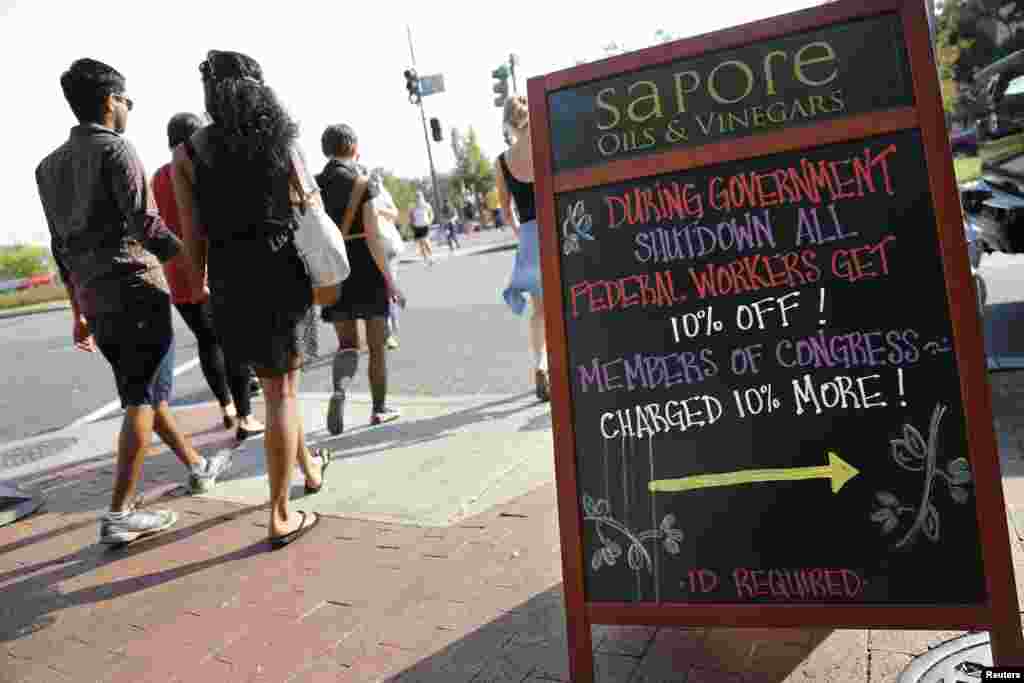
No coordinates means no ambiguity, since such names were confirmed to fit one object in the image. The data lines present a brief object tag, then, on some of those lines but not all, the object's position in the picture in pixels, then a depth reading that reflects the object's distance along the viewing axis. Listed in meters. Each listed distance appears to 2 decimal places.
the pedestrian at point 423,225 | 13.57
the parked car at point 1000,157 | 5.07
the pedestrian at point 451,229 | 23.20
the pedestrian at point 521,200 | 4.56
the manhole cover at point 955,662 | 1.90
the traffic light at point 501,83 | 19.83
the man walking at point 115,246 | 3.32
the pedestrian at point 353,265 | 4.50
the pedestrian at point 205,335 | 4.81
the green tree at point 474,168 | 61.69
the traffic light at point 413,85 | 27.44
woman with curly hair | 3.06
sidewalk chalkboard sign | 1.81
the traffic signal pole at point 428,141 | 30.97
